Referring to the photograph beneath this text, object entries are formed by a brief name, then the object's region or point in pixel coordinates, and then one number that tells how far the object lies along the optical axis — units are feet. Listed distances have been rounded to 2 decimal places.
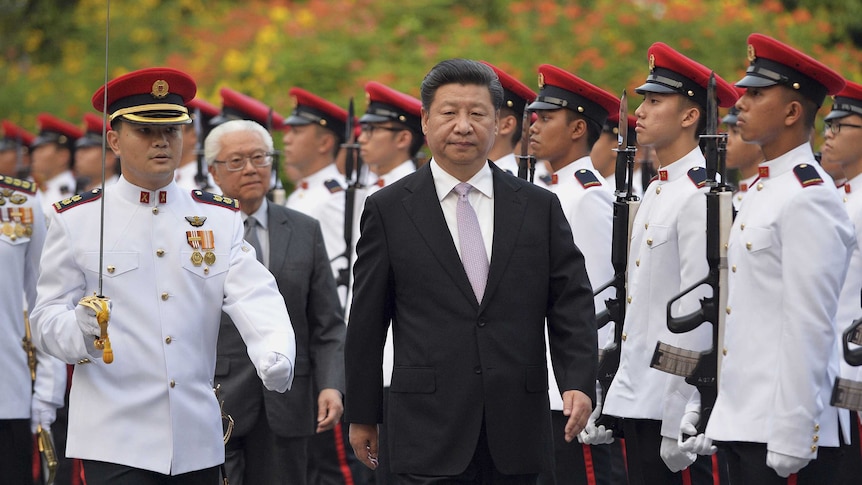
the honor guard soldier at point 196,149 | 70.79
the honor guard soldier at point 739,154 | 61.11
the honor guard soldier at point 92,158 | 84.94
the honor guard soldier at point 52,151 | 94.17
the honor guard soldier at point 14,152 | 94.02
